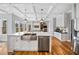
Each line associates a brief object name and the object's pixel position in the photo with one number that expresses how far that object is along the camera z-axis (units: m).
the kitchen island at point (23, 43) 2.64
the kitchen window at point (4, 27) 2.80
